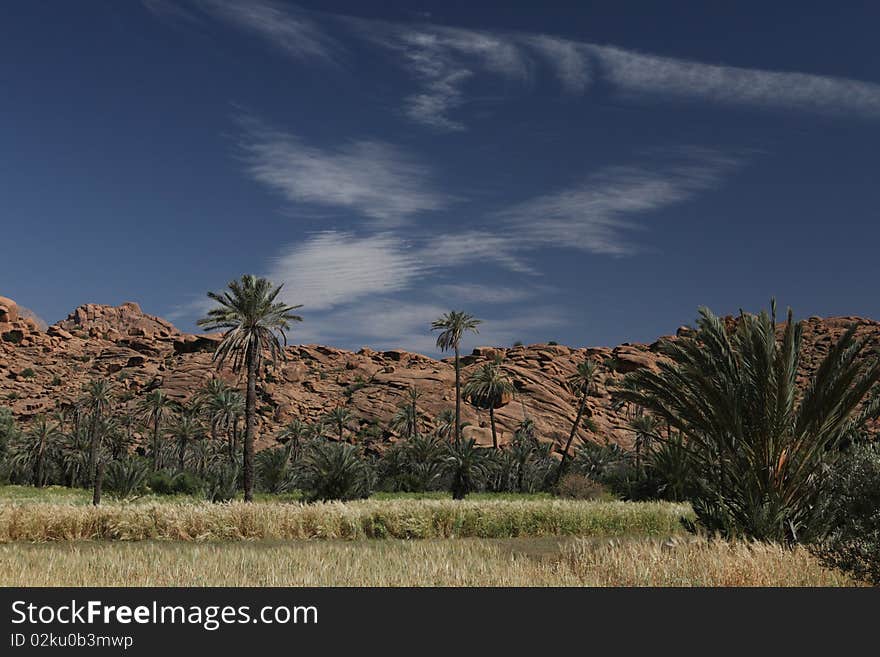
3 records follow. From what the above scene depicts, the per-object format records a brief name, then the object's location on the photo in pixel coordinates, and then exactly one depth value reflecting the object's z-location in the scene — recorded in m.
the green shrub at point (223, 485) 39.51
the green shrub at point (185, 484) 51.91
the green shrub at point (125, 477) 42.09
